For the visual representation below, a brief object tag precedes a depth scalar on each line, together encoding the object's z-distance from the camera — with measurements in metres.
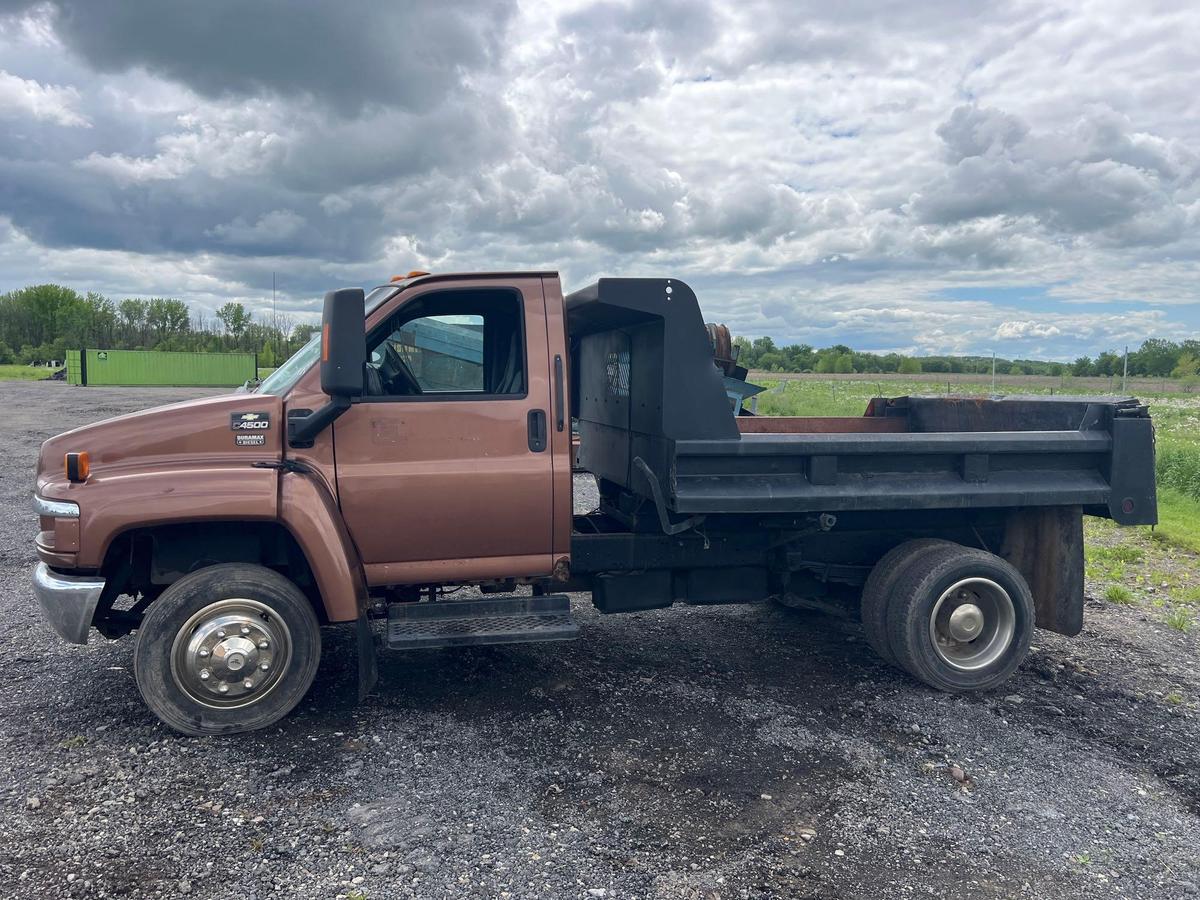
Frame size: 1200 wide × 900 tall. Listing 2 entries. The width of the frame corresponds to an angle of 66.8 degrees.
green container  51.09
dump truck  4.44
